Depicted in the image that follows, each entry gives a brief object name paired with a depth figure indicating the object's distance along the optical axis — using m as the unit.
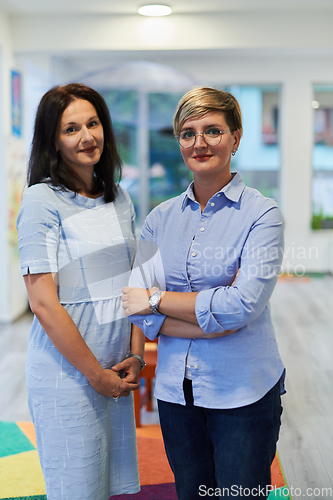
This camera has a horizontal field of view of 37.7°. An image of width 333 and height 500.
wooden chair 2.50
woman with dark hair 1.34
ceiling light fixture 4.20
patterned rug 2.08
